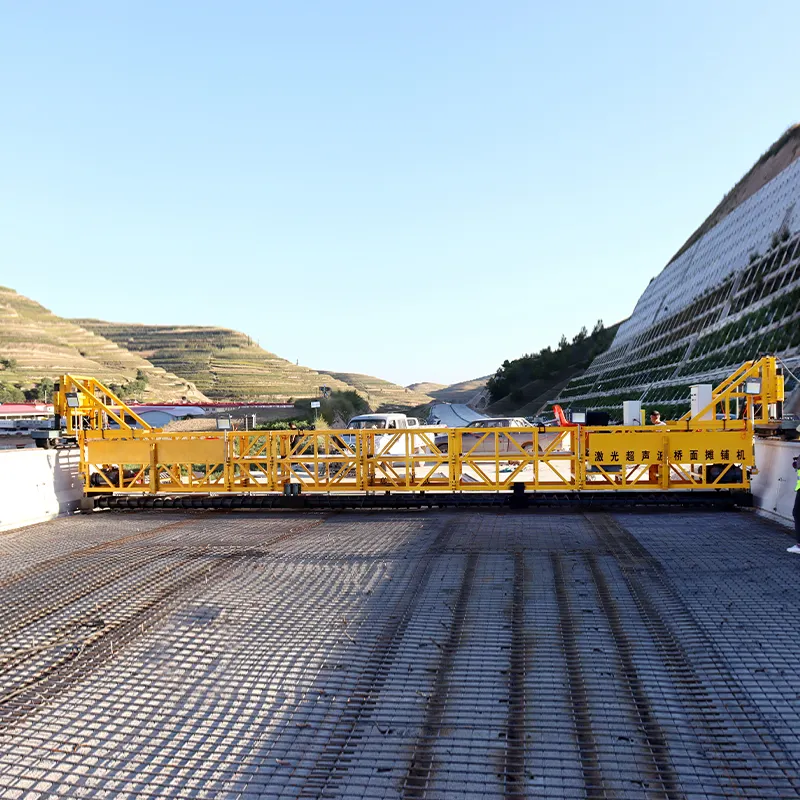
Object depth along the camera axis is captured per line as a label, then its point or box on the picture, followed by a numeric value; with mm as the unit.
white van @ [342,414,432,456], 21328
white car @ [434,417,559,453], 24656
